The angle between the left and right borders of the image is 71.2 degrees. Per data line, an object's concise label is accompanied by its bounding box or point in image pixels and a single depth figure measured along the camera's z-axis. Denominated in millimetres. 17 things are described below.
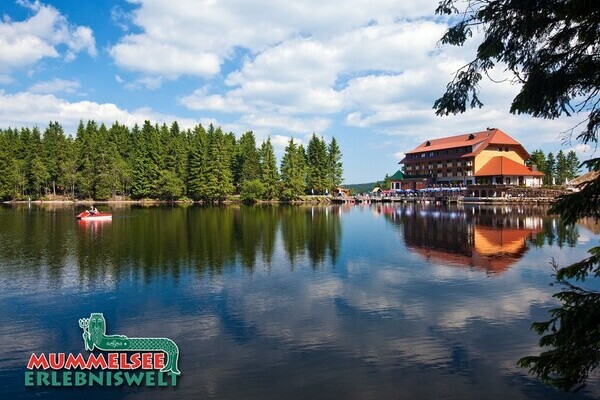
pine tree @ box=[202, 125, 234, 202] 109438
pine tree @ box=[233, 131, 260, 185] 116500
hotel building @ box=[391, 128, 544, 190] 108125
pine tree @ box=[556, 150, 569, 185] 130375
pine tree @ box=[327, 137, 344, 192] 123312
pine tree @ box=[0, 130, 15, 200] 99812
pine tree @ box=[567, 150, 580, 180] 130375
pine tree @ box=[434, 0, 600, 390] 6988
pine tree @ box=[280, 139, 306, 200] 114625
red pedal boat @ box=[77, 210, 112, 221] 55712
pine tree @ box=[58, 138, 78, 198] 103875
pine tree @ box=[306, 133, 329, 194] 121969
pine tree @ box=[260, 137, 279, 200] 113562
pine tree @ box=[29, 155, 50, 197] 101494
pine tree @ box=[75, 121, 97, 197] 104500
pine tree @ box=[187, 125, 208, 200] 109500
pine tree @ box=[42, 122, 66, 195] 105500
